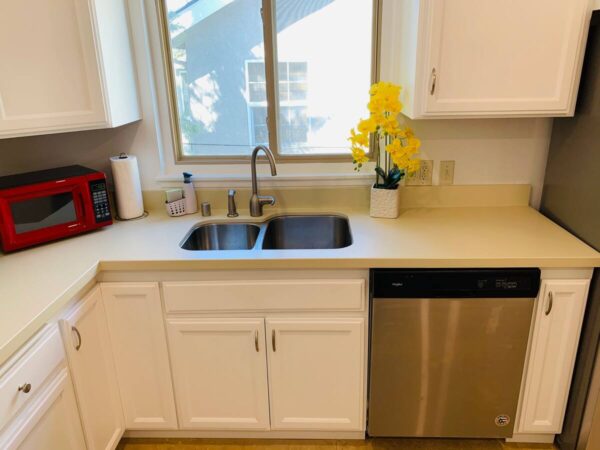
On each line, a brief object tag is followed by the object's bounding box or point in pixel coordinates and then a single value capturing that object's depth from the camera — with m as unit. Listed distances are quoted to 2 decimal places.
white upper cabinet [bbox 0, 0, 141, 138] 1.58
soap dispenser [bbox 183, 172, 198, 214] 2.12
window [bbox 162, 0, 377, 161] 2.03
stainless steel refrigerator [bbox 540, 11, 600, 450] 1.63
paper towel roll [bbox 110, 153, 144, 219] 2.02
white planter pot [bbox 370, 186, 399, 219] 2.01
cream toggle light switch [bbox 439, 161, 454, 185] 2.13
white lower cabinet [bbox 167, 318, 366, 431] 1.77
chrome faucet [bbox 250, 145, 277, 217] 2.09
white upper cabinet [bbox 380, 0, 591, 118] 1.60
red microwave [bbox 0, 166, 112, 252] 1.70
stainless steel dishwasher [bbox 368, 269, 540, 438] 1.65
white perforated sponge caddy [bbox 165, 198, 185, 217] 2.11
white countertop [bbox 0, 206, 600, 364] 1.52
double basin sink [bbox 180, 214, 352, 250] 2.10
